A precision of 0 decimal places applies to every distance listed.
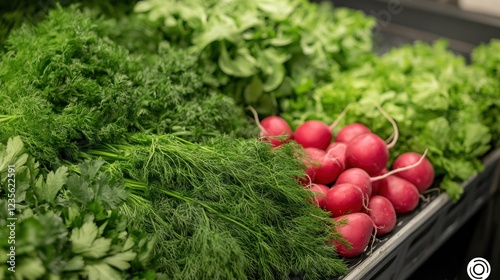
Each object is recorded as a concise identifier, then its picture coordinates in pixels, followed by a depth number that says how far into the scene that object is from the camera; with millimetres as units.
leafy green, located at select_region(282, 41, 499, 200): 783
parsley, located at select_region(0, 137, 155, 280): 569
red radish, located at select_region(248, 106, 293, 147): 773
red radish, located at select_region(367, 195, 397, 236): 711
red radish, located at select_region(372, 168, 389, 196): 743
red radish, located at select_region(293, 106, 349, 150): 768
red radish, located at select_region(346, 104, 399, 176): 732
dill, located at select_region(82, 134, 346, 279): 625
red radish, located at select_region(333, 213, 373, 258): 675
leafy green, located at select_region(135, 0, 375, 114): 812
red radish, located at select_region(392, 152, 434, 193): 758
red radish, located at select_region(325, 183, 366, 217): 692
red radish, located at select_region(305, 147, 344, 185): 726
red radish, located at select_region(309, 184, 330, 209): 688
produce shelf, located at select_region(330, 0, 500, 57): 1039
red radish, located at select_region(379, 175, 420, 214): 739
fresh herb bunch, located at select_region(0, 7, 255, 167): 656
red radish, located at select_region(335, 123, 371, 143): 775
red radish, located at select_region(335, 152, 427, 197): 711
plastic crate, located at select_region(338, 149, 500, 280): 692
